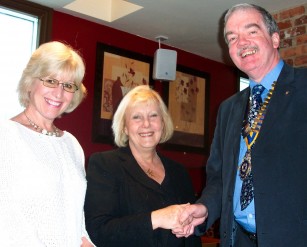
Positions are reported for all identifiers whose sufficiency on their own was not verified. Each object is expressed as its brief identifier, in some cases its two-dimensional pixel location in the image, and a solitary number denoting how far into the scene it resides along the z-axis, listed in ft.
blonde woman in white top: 5.51
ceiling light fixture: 13.87
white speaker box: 15.15
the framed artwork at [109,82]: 14.65
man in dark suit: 5.18
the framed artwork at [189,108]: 17.17
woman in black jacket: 6.47
